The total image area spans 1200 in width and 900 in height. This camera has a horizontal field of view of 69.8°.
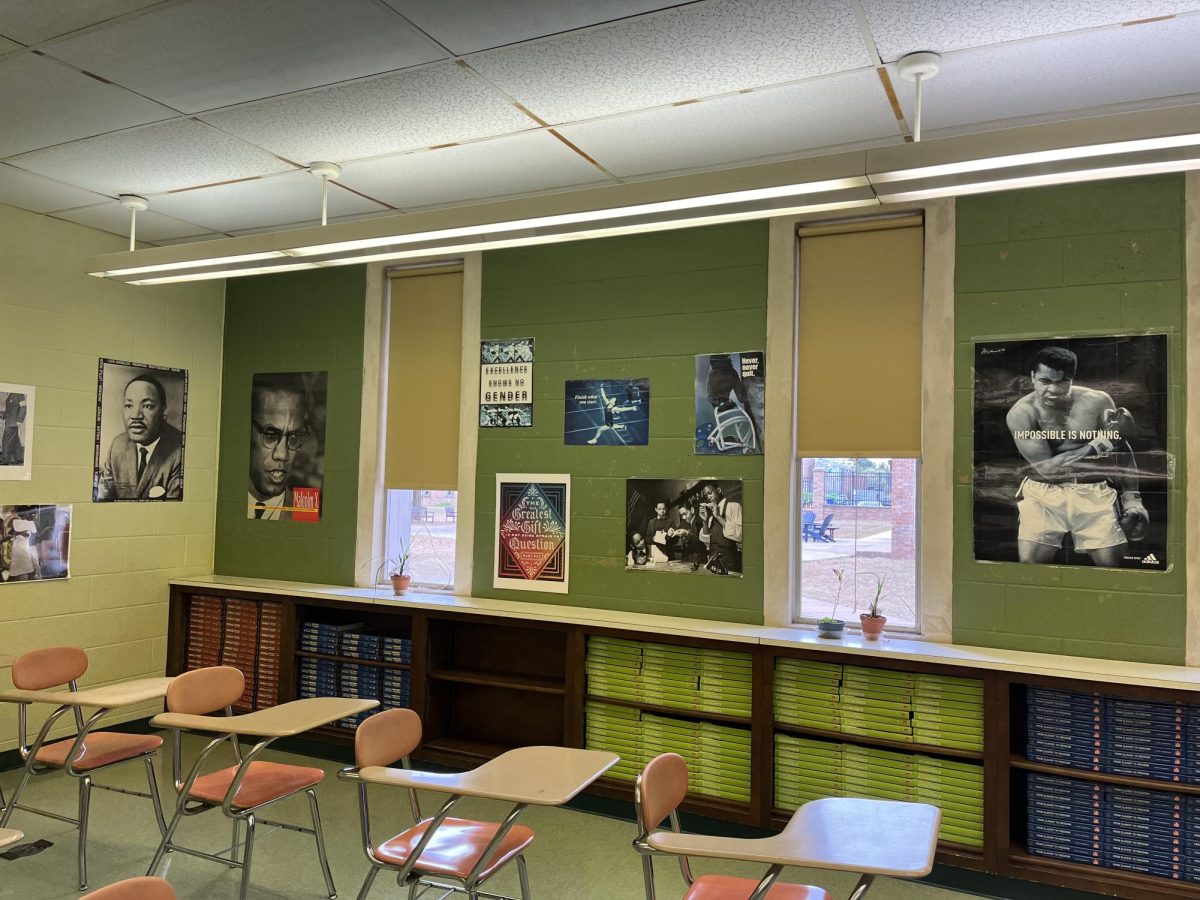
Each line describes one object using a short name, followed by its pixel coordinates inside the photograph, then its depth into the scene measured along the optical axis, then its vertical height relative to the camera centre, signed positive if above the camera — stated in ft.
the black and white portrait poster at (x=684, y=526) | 14.67 -0.65
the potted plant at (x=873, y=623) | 13.01 -1.96
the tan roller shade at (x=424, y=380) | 17.40 +2.08
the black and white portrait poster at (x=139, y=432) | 17.49 +0.88
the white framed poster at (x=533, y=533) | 16.03 -0.91
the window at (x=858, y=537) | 13.79 -0.73
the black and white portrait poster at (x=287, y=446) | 18.62 +0.70
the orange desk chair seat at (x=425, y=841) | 8.52 -3.86
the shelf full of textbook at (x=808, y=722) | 11.19 -3.58
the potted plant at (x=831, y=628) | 13.14 -2.07
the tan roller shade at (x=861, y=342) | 13.56 +2.44
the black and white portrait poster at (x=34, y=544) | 15.71 -1.36
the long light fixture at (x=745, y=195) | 8.18 +3.43
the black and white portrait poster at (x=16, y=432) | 15.70 +0.71
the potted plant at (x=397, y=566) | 17.26 -1.79
